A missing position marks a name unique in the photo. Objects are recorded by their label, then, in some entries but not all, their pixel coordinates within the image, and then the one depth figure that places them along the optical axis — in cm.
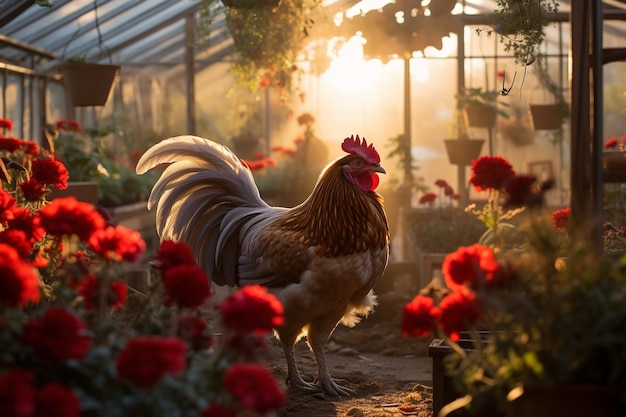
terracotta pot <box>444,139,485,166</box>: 917
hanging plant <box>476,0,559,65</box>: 454
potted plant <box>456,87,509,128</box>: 929
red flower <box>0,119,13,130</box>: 643
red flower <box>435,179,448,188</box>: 853
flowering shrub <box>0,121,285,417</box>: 189
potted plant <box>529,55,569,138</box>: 1016
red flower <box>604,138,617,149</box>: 714
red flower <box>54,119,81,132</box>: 858
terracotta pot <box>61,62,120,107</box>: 671
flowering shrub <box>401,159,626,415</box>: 216
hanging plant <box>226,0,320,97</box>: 734
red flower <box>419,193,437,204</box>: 866
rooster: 431
